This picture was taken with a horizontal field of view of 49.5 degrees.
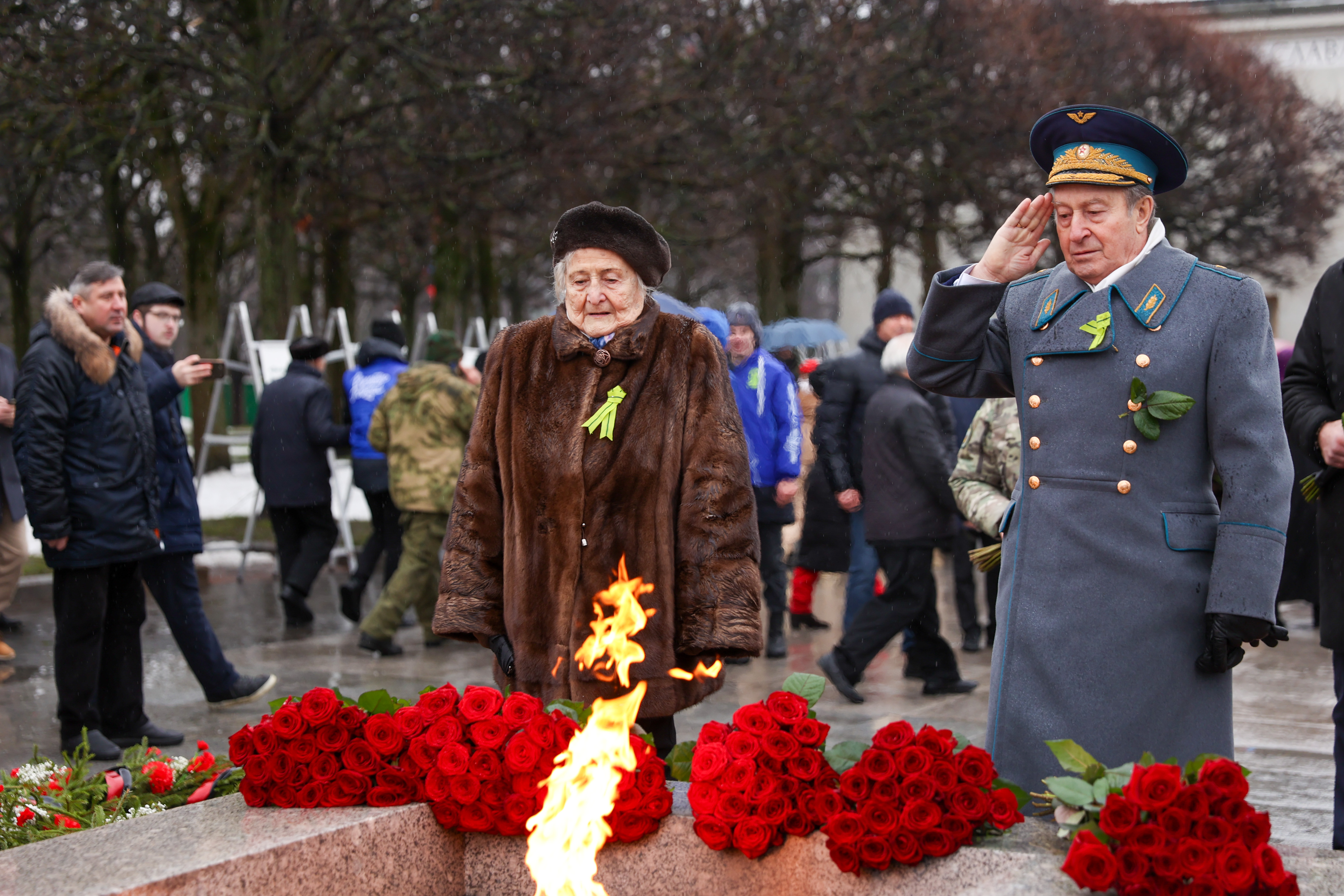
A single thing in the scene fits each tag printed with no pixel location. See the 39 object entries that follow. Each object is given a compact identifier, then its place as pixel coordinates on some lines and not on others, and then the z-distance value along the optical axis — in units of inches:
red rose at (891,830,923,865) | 120.4
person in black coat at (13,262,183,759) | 233.9
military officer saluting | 123.4
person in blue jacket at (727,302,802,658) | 323.6
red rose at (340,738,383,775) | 137.3
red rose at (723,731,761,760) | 131.0
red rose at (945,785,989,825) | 121.0
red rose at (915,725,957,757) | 126.6
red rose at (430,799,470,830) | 136.7
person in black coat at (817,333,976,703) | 288.0
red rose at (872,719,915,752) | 128.0
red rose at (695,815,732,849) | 128.7
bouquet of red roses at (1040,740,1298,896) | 107.0
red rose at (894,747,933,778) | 124.0
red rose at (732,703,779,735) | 133.5
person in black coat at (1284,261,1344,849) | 164.7
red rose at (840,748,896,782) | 124.6
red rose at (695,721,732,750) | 135.7
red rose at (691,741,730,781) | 130.0
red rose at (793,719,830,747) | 132.6
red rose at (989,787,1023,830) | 122.1
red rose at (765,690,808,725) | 134.3
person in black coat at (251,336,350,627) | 384.5
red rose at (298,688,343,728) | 140.2
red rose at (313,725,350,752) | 137.3
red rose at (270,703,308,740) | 137.2
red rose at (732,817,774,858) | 126.2
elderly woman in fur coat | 150.6
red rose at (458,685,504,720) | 142.5
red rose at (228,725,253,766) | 137.5
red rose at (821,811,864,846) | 121.8
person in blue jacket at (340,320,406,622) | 384.2
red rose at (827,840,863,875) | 121.8
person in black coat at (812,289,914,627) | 327.9
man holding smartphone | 261.1
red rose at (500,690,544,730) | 141.3
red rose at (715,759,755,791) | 128.3
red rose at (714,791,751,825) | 127.4
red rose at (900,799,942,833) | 119.9
